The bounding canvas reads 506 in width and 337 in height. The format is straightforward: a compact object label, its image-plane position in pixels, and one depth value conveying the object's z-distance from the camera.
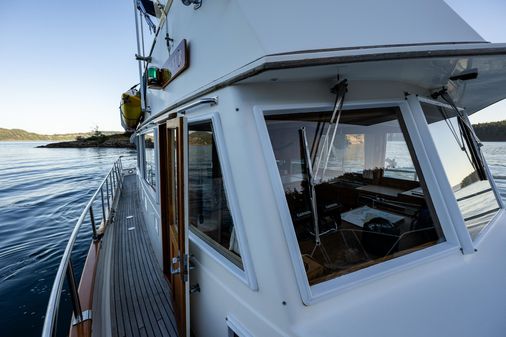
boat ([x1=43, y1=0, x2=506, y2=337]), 1.14
